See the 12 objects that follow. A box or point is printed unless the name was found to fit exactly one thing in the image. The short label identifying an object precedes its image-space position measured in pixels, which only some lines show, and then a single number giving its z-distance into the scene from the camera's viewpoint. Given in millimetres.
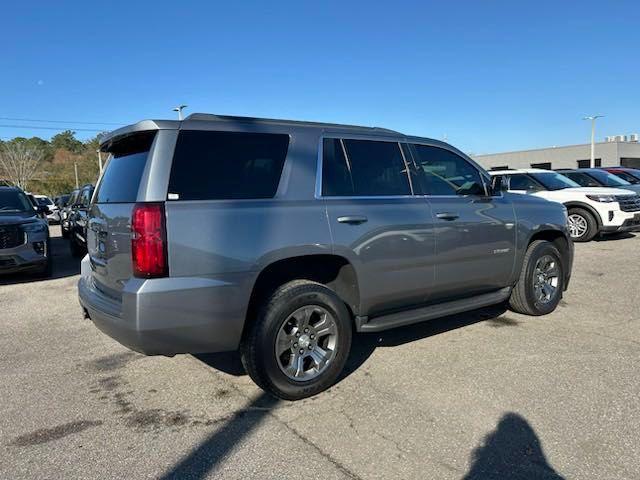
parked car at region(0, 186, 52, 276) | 8305
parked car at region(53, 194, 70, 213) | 27162
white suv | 11641
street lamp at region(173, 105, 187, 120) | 33244
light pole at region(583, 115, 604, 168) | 46238
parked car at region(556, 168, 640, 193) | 13383
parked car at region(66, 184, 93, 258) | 11034
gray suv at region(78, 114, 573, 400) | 3252
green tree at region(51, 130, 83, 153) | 100562
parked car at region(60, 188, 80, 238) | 14623
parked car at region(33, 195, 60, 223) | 26156
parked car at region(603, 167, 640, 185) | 16609
